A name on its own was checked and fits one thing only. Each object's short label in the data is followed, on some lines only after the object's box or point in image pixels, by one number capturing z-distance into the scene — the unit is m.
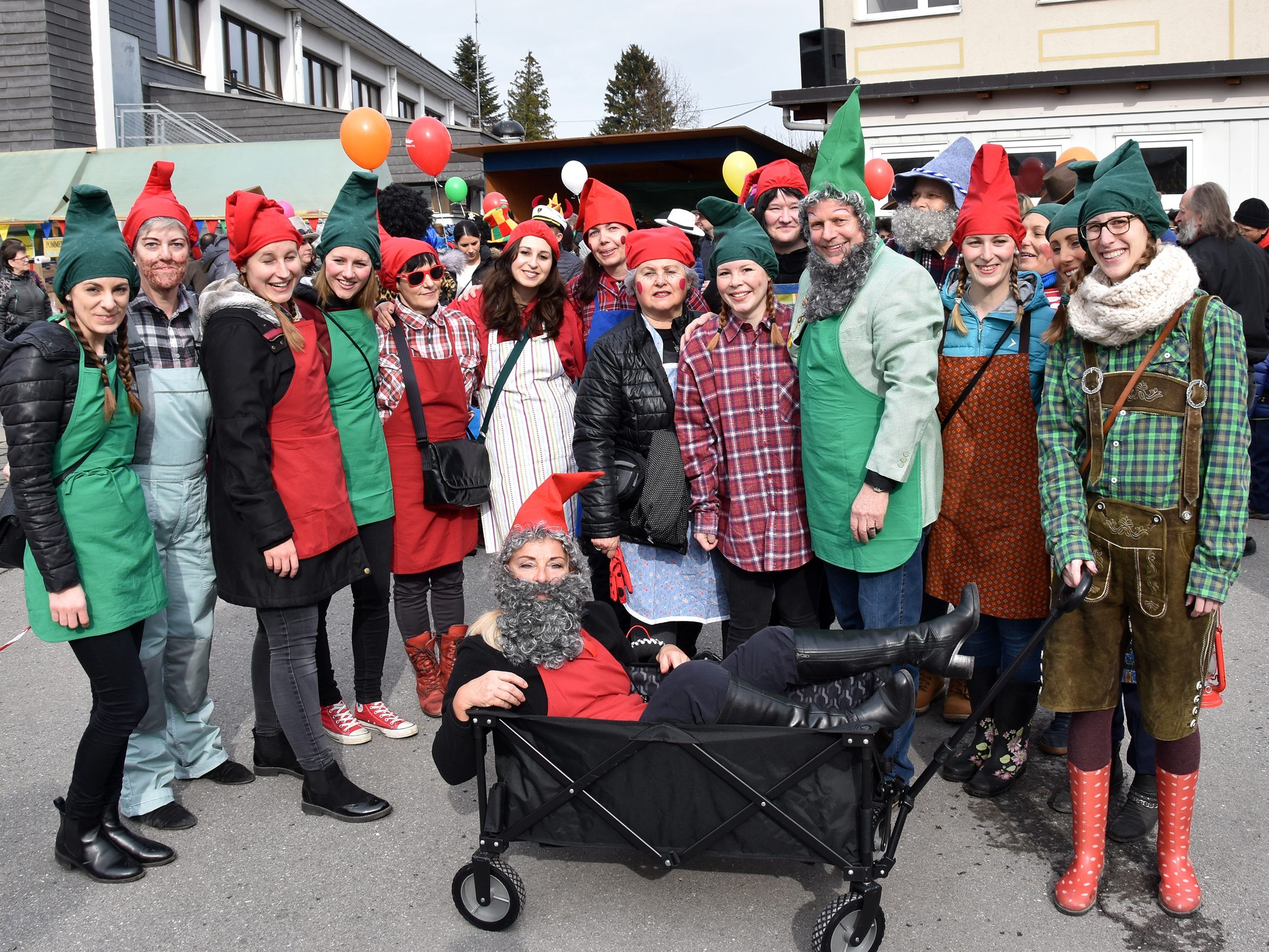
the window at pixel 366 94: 27.62
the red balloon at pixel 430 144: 10.18
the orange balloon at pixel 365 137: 9.12
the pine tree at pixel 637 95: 51.34
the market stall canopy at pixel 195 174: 13.99
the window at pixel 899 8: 12.51
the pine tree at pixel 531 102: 50.09
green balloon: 14.32
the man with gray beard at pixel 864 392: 2.98
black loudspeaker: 12.05
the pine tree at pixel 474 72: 57.06
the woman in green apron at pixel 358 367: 3.67
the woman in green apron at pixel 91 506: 2.76
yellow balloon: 9.59
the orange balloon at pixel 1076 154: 6.96
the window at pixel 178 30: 18.52
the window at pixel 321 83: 24.94
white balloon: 11.15
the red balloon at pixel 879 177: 9.08
